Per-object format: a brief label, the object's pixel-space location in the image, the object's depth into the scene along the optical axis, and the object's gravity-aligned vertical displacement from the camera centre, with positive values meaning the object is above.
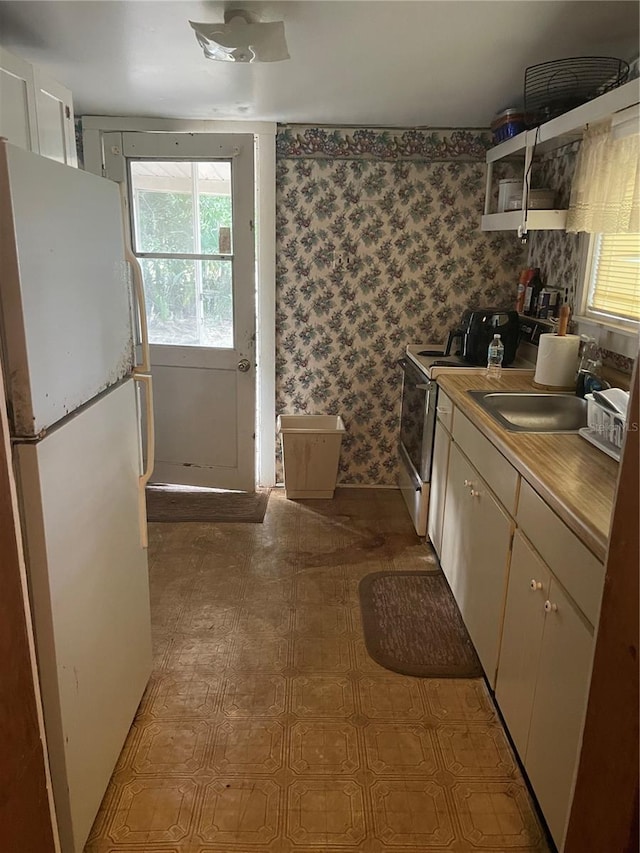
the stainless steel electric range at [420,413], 2.99 -0.80
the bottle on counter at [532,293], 3.20 -0.16
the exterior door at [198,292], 3.35 -0.21
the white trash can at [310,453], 3.60 -1.14
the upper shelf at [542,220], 2.70 +0.18
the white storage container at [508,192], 2.97 +0.33
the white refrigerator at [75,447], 1.19 -0.44
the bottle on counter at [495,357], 2.92 -0.45
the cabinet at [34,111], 1.66 +0.41
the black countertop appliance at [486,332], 3.06 -0.35
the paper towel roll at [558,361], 2.48 -0.40
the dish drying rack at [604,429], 1.80 -0.50
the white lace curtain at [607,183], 2.10 +0.29
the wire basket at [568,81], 2.22 +0.67
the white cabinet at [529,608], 1.37 -0.94
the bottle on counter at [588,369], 2.32 -0.42
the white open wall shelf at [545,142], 1.97 +0.50
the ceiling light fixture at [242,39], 1.83 +0.65
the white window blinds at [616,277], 2.30 -0.05
